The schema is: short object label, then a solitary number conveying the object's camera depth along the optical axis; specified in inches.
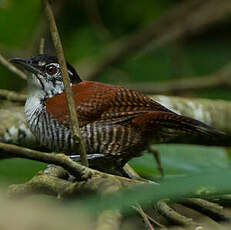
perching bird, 207.8
